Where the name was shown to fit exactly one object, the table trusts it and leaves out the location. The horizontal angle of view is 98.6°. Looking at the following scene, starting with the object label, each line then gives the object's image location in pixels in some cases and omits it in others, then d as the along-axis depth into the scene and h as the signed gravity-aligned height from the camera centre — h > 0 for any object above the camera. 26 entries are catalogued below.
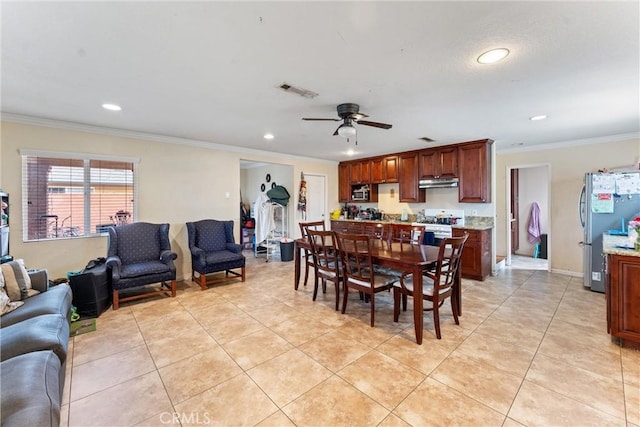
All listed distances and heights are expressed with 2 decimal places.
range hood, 5.09 +0.57
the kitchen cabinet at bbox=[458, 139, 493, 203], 4.69 +0.73
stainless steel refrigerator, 3.66 -0.06
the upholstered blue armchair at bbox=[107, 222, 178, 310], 3.39 -0.60
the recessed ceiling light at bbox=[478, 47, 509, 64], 1.94 +1.14
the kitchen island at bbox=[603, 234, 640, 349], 2.39 -0.74
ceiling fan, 2.95 +1.06
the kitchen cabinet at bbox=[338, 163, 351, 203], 7.06 +0.79
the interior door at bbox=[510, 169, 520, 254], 6.49 -0.07
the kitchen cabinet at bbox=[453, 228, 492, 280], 4.56 -0.71
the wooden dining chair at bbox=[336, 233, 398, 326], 2.89 -0.68
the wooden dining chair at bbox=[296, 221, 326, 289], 4.05 -0.58
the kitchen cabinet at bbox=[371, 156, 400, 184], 6.02 +0.97
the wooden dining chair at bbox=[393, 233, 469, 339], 2.59 -0.73
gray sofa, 1.19 -0.81
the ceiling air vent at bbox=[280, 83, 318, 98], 2.52 +1.17
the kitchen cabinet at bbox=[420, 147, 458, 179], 5.06 +0.95
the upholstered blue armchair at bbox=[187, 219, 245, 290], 4.09 -0.57
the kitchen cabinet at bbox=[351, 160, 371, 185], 6.57 +1.00
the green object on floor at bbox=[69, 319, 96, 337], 2.75 -1.16
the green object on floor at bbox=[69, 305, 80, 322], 2.90 -1.08
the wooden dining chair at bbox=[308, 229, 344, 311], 3.28 -0.57
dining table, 2.56 -0.47
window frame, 3.38 +0.48
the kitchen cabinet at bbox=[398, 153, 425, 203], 5.65 +0.70
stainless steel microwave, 6.73 +0.46
